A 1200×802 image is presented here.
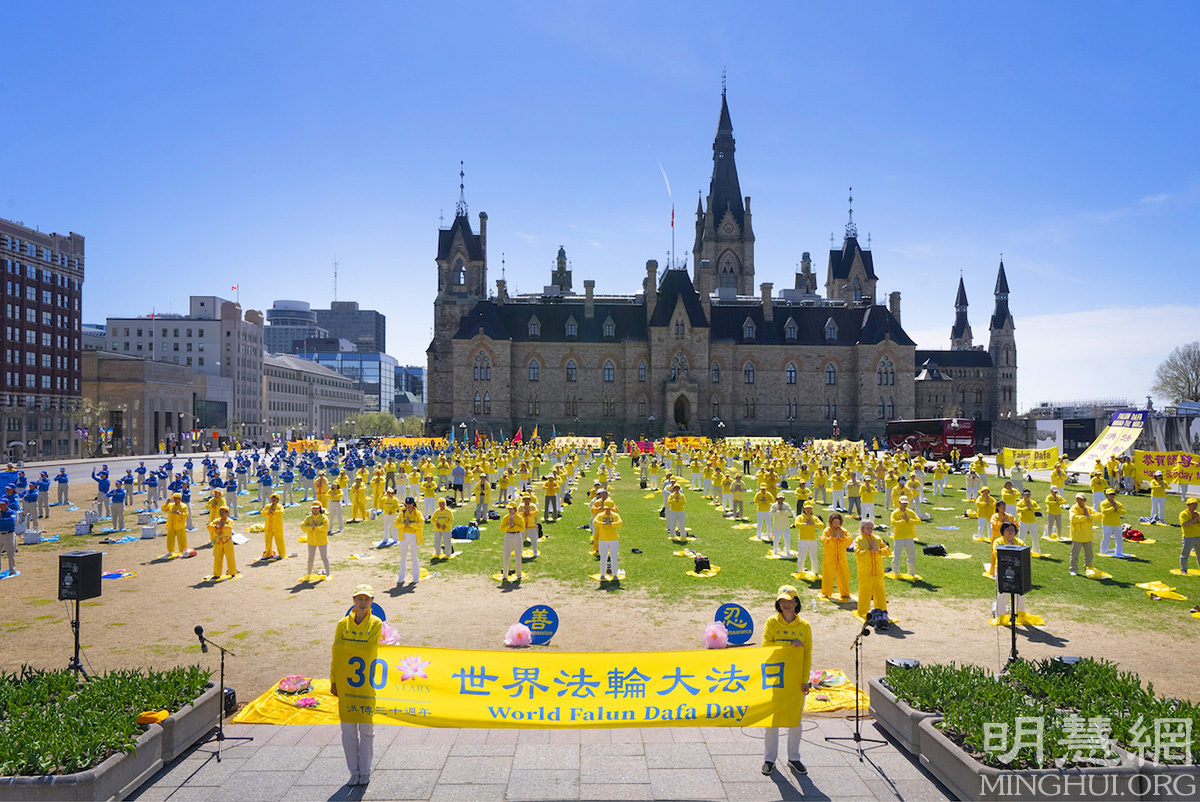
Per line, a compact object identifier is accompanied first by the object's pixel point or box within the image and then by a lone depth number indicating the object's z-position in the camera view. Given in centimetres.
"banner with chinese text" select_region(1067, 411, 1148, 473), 3362
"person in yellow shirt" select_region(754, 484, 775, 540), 1958
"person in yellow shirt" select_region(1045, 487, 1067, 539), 1855
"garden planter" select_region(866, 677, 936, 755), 753
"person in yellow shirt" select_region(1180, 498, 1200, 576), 1559
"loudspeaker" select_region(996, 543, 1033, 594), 943
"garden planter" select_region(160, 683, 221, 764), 740
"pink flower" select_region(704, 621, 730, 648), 1042
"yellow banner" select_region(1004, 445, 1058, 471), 3959
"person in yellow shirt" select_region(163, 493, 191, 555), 1816
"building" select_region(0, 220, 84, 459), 6669
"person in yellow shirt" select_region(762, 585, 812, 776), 717
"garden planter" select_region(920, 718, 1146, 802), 636
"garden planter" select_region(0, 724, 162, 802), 627
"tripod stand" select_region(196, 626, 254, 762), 765
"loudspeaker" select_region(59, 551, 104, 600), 895
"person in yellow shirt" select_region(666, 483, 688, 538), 1891
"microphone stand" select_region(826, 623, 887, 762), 755
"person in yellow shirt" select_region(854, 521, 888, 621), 1188
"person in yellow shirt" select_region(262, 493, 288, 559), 1762
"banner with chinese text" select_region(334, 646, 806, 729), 712
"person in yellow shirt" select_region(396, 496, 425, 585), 1520
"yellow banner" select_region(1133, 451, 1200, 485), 2950
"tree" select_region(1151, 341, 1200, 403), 8238
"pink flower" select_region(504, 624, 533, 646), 1082
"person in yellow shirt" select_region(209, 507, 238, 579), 1589
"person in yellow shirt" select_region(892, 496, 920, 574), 1514
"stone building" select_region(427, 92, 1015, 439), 7138
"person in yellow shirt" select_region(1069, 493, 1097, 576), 1550
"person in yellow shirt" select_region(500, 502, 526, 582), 1561
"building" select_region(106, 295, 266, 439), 12219
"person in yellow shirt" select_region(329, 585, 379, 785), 693
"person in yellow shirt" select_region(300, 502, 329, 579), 1562
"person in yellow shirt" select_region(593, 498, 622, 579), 1533
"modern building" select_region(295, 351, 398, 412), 18575
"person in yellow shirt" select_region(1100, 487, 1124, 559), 1712
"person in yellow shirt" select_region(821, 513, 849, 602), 1349
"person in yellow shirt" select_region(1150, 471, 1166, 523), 2298
